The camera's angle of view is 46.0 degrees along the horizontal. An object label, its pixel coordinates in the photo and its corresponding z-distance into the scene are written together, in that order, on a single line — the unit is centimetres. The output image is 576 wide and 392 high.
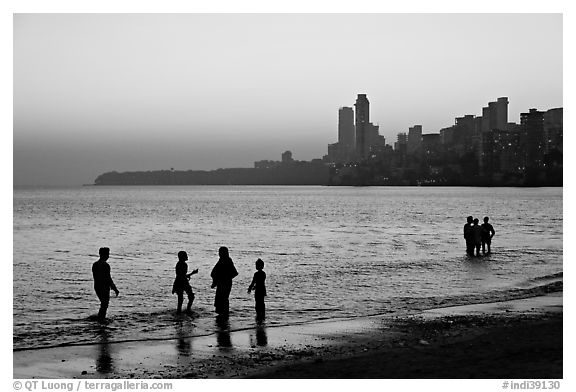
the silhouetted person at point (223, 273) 1583
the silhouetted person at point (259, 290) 1609
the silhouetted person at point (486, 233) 3386
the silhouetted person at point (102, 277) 1541
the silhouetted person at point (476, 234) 3388
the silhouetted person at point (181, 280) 1692
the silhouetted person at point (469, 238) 3391
